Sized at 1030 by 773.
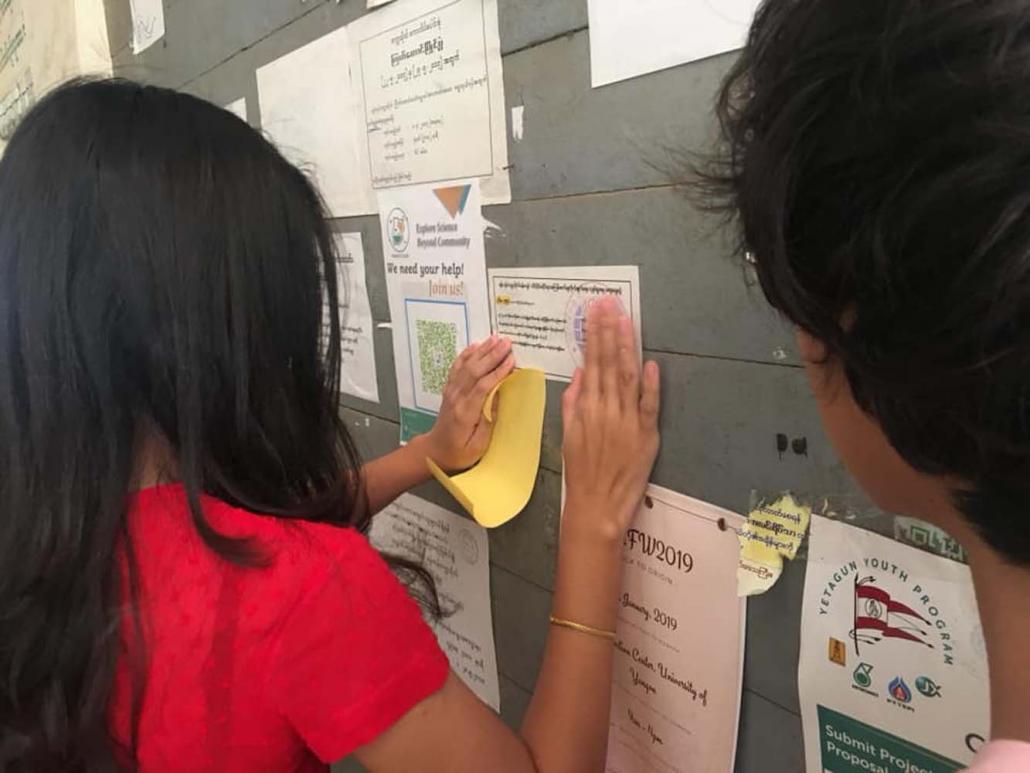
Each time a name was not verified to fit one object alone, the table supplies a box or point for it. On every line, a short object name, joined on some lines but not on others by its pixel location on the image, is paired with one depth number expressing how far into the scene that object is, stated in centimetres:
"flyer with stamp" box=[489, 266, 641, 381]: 72
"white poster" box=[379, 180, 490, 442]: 88
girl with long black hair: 55
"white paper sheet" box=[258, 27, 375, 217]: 103
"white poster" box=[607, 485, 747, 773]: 70
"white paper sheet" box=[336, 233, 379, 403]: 109
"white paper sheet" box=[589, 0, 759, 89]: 57
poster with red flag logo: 56
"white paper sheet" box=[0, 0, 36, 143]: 196
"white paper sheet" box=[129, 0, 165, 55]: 152
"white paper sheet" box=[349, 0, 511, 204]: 80
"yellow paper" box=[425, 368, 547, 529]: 84
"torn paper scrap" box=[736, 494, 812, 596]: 63
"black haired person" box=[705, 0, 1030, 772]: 29
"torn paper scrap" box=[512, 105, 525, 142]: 77
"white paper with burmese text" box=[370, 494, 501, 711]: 99
